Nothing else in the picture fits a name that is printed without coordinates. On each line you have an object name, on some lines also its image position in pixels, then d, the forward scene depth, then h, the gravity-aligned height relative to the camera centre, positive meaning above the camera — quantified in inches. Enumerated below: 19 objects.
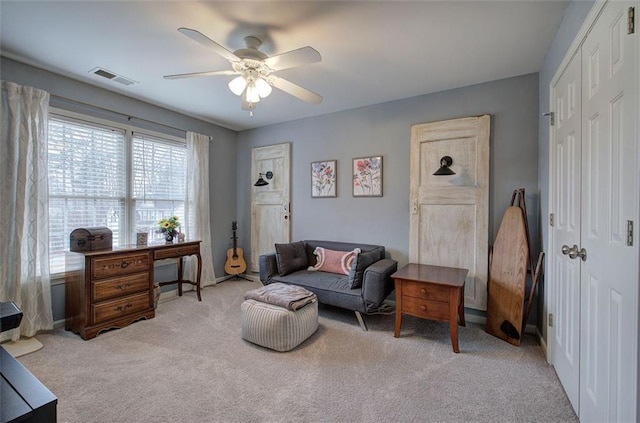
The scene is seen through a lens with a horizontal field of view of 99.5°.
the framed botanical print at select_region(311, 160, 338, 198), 149.9 +17.7
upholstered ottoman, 90.7 -39.7
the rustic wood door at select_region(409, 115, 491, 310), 111.4 +4.1
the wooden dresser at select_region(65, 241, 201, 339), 100.1 -30.9
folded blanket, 96.0 -31.9
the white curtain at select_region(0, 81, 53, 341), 93.9 +1.3
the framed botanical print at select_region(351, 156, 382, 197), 135.8 +17.2
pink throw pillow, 129.6 -24.7
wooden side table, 90.5 -29.9
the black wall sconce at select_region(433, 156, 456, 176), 108.3 +17.2
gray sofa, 104.6 -29.3
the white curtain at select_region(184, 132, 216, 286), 155.5 +4.3
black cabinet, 24.6 -18.2
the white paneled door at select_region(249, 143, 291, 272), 166.9 +5.6
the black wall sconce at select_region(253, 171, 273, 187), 164.1 +19.0
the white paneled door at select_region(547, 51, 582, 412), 64.1 -3.9
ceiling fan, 71.6 +41.0
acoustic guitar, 174.7 -33.0
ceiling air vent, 104.2 +54.2
